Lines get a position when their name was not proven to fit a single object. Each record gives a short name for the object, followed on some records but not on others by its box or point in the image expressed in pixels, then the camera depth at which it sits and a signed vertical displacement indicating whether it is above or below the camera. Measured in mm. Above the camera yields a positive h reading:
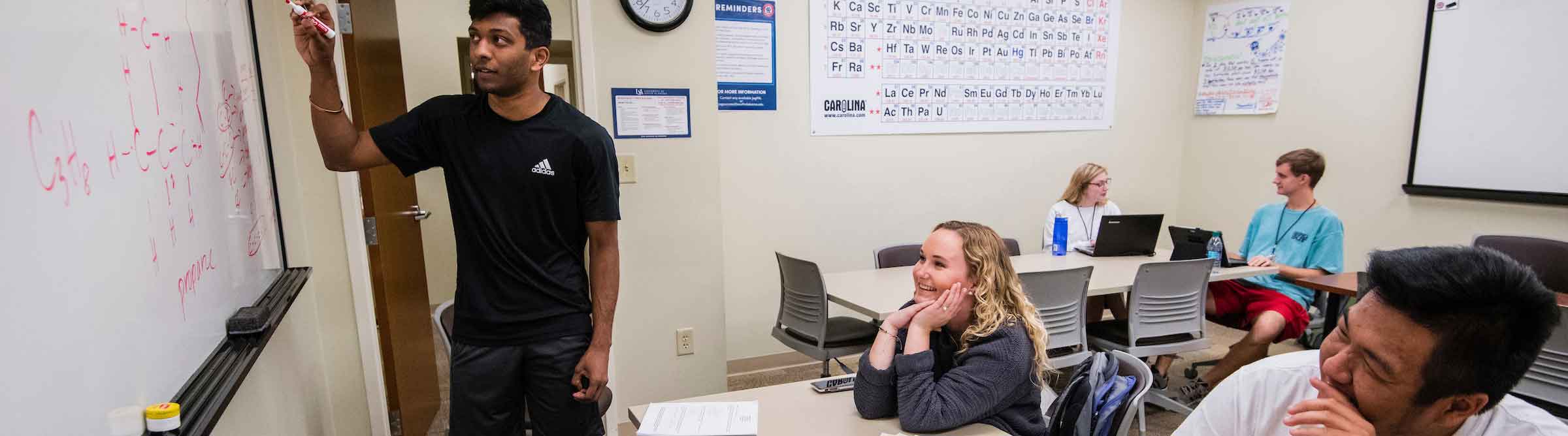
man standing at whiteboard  1538 -165
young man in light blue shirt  3283 -638
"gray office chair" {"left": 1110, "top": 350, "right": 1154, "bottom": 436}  1639 -586
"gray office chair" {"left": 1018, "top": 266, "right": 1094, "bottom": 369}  2764 -681
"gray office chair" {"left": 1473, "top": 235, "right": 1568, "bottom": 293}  2830 -512
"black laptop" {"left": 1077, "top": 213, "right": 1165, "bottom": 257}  3541 -498
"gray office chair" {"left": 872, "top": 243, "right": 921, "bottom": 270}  3484 -572
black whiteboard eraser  1190 -290
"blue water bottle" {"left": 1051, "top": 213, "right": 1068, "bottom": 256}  3658 -515
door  2398 -345
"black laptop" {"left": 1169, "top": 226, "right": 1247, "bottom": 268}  3289 -512
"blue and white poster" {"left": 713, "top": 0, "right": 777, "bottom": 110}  3572 +463
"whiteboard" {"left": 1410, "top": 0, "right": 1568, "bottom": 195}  3352 +157
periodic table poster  3930 +445
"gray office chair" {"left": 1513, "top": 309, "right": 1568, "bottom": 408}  2270 -801
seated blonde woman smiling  1525 -481
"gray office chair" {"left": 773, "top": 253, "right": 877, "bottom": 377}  2988 -804
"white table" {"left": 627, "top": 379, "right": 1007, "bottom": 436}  1529 -617
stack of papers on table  1471 -596
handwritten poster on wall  4477 +508
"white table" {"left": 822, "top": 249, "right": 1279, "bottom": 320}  2775 -627
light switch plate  2885 -87
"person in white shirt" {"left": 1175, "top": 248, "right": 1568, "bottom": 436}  979 -316
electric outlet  3129 -884
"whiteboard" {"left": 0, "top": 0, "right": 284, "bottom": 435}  645 -64
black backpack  1604 -613
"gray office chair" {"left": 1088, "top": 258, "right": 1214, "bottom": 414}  2967 -761
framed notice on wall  2844 +131
